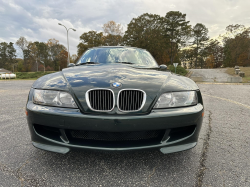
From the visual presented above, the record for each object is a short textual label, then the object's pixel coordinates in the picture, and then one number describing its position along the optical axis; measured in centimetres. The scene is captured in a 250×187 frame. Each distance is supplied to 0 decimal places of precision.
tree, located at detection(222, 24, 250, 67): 3747
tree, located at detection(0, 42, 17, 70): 6979
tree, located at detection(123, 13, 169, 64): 3369
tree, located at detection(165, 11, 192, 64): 3569
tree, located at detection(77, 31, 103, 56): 3703
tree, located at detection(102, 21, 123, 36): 3669
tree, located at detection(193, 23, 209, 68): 5069
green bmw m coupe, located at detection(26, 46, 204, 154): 146
